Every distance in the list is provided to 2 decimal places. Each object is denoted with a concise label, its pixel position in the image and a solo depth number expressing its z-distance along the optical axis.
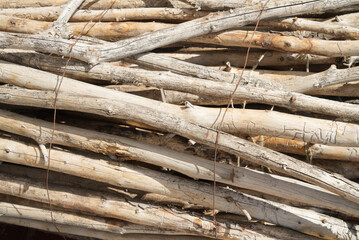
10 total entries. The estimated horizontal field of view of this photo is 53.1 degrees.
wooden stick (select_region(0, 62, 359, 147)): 2.54
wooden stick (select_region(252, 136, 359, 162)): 2.80
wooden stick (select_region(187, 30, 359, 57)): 2.80
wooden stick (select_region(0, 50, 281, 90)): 2.77
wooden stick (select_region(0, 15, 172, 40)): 3.21
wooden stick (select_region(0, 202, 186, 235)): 3.02
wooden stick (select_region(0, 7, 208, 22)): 3.17
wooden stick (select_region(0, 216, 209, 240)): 3.16
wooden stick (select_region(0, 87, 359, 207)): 2.35
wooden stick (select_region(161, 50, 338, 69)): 3.11
